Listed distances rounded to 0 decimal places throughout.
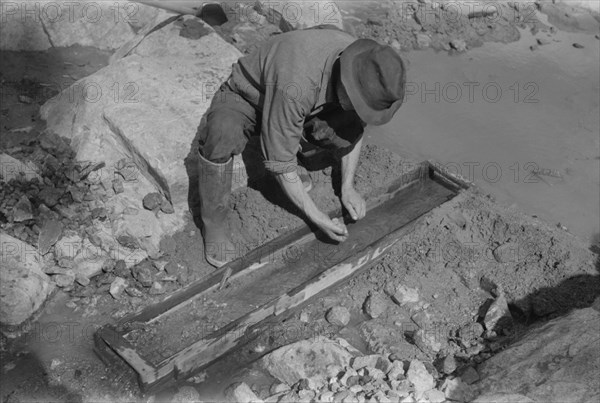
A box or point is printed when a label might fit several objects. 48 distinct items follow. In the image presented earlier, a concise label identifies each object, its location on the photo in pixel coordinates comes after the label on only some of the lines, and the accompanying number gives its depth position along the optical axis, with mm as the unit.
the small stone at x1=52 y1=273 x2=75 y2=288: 4023
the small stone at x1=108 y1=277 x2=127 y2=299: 4055
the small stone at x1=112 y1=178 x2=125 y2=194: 4475
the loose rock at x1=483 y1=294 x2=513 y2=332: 3938
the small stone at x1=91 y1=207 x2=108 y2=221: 4316
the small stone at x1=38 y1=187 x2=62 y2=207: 4191
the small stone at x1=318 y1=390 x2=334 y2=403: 3291
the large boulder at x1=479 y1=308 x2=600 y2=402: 3076
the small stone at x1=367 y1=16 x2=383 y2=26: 6805
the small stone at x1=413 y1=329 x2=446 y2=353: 3859
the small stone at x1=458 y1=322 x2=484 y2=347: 3893
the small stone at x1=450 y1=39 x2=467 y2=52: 6688
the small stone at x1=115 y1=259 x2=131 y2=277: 4117
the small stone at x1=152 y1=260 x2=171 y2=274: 4246
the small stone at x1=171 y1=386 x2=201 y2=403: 3521
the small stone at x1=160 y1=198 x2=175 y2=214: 4453
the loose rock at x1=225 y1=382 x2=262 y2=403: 3517
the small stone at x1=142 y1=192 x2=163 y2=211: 4430
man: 3406
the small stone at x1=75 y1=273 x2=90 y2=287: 4055
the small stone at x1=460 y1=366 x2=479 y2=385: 3371
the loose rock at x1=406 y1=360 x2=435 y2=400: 3307
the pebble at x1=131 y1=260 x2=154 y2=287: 4102
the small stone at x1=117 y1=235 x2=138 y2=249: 4234
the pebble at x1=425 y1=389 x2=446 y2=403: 3189
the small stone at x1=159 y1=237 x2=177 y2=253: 4332
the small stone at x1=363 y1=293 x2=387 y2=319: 4051
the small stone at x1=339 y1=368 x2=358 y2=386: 3391
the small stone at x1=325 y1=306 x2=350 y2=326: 3996
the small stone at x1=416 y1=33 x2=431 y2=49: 6674
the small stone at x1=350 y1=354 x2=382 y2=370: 3514
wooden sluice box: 3588
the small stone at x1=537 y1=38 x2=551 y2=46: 6930
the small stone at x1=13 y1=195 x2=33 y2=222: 4078
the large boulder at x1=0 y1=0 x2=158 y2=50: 5871
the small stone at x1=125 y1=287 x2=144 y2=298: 4086
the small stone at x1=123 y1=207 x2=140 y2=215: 4375
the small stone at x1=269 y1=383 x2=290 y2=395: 3529
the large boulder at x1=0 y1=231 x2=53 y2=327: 3770
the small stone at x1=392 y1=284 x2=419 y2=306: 4113
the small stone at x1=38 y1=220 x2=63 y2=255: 4090
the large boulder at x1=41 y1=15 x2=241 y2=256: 4406
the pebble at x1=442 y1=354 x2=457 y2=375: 3648
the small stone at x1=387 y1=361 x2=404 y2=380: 3391
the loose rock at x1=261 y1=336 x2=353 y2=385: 3566
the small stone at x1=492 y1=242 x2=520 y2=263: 4316
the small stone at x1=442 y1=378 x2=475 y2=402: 3203
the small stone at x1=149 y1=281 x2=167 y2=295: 4116
